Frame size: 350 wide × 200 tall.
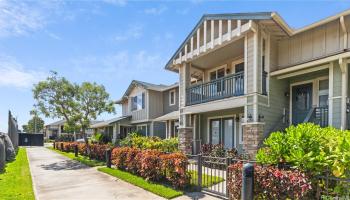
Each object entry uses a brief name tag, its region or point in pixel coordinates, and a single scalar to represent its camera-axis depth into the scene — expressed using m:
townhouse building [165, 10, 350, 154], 11.73
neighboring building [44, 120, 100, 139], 76.69
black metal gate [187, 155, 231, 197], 8.90
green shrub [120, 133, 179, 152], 18.30
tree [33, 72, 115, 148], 22.17
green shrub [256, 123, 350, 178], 5.52
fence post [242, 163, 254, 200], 6.14
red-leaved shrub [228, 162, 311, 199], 5.84
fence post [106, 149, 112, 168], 16.12
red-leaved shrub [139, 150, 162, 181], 10.85
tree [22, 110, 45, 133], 89.95
